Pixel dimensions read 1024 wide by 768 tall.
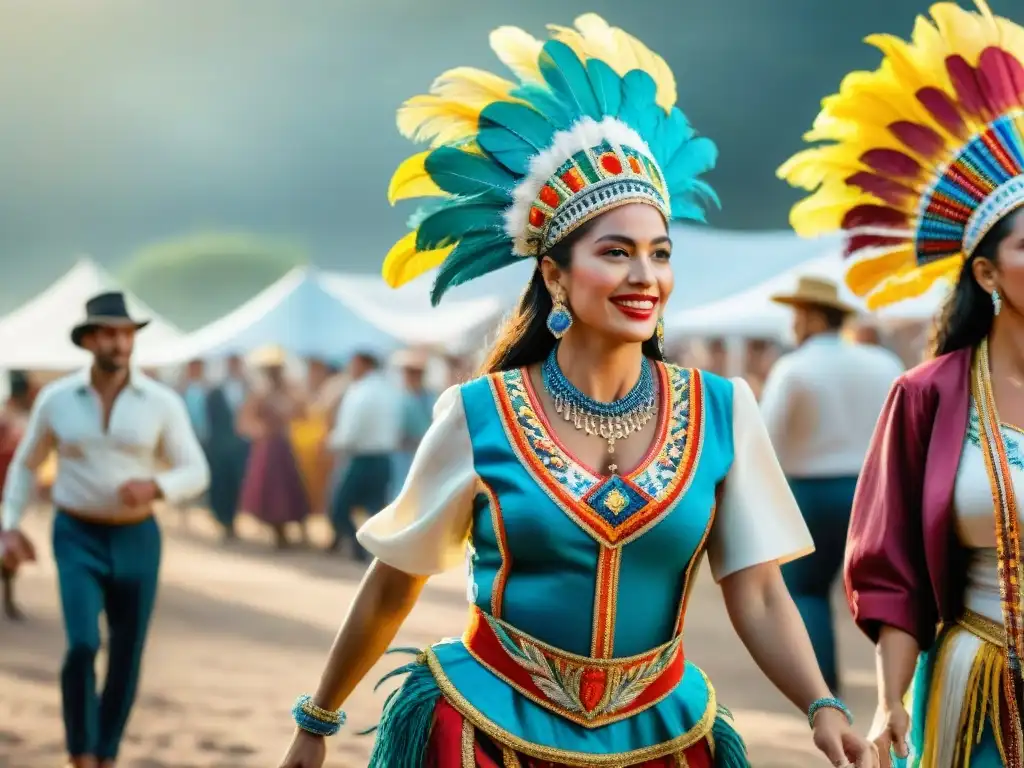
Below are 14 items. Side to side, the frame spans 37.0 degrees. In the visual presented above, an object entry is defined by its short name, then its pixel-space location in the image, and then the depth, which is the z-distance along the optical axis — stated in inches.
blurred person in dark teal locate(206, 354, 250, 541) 642.8
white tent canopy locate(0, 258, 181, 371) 760.3
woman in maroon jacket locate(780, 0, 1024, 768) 125.0
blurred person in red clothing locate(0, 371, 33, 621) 446.9
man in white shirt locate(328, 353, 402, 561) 537.0
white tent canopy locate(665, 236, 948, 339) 605.0
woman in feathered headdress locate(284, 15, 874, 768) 113.9
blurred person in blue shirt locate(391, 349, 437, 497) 559.8
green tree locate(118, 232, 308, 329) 2593.5
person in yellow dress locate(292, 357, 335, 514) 670.5
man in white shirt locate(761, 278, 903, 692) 267.9
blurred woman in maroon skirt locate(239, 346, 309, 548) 619.2
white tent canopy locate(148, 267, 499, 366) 775.1
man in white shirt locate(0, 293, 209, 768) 227.0
